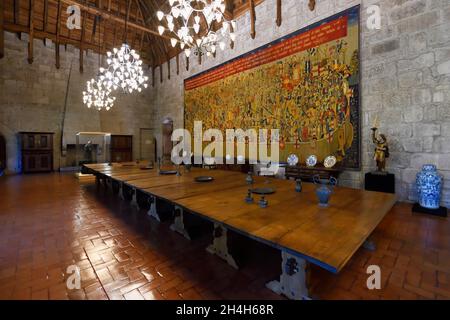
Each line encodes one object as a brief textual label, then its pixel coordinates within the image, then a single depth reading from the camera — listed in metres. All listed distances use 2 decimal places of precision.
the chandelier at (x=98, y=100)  6.96
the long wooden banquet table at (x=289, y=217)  1.14
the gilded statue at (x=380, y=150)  3.55
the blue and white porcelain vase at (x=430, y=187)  3.06
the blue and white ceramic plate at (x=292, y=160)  4.94
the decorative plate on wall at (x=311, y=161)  4.64
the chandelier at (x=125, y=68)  4.92
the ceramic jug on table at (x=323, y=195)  1.76
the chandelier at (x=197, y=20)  3.16
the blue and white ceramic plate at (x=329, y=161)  4.36
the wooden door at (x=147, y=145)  10.82
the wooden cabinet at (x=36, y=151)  7.66
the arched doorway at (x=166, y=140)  10.31
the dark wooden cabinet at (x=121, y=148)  9.70
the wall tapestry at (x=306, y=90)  4.17
